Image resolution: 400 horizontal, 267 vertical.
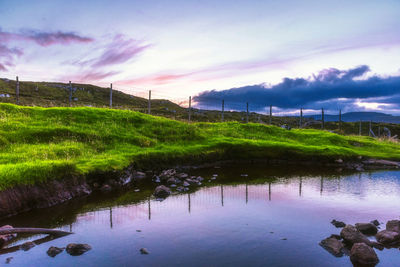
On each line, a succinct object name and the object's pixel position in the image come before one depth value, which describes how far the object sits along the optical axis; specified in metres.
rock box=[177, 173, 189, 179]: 20.78
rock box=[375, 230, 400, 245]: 10.72
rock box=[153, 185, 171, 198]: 16.33
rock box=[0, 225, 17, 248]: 10.28
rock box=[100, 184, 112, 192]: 17.25
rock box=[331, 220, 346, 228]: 12.52
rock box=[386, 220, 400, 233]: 11.33
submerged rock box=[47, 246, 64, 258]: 9.57
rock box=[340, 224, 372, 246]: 10.34
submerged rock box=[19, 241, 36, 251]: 10.01
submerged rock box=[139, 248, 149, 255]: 9.90
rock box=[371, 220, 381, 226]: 12.62
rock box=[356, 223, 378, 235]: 11.59
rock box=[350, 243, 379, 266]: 9.27
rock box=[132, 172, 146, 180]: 20.59
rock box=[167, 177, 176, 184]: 19.39
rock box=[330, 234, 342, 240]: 10.95
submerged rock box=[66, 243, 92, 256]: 9.72
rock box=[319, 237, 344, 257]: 9.97
